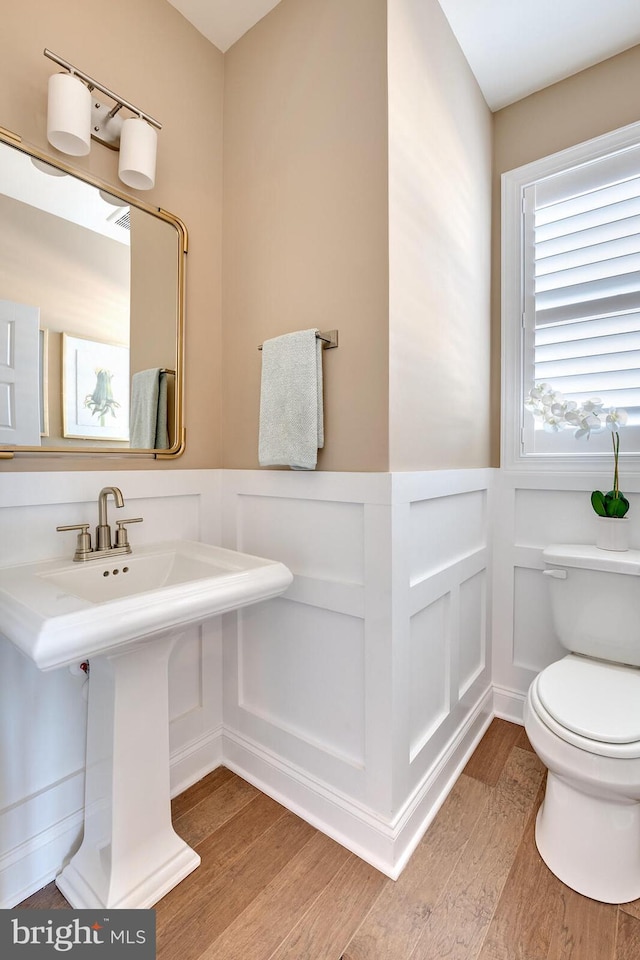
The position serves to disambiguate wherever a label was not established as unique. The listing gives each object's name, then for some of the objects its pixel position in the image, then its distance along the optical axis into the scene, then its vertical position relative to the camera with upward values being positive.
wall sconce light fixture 1.14 +0.98
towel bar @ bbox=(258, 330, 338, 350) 1.32 +0.41
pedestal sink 0.97 -0.60
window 1.67 +0.76
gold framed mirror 1.15 +0.47
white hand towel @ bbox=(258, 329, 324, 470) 1.31 +0.22
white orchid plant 1.60 +0.21
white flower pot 1.59 -0.21
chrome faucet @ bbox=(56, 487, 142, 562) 1.21 -0.18
